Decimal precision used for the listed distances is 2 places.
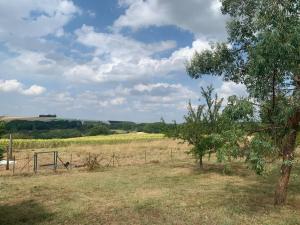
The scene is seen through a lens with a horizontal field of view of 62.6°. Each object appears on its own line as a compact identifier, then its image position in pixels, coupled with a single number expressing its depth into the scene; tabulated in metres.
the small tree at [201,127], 17.87
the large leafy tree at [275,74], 7.94
